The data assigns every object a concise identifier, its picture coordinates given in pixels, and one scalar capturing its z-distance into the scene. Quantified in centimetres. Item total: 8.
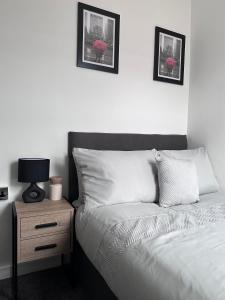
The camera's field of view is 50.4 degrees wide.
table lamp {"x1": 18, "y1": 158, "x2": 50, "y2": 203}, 179
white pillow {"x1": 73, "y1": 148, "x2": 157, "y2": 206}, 176
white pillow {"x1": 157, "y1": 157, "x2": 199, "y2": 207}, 185
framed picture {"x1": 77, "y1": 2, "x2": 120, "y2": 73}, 210
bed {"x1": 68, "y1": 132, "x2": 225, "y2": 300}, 91
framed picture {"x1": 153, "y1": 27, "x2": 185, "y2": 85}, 252
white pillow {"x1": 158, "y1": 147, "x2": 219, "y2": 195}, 223
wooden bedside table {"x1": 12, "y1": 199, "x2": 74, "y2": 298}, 163
